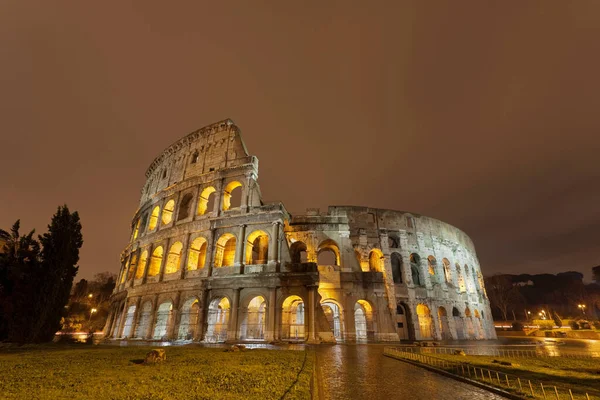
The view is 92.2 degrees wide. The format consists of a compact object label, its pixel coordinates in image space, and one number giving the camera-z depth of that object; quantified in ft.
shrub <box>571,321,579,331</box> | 145.96
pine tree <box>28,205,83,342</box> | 60.34
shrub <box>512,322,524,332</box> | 160.01
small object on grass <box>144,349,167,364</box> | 31.22
